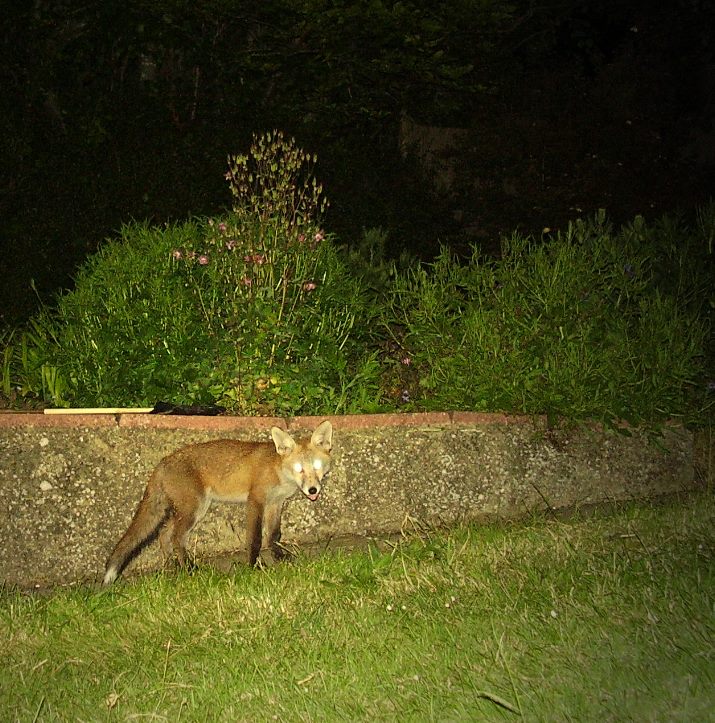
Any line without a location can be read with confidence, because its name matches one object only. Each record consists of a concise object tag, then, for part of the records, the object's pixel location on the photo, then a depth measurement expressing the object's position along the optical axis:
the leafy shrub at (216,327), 5.95
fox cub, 5.08
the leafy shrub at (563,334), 6.27
